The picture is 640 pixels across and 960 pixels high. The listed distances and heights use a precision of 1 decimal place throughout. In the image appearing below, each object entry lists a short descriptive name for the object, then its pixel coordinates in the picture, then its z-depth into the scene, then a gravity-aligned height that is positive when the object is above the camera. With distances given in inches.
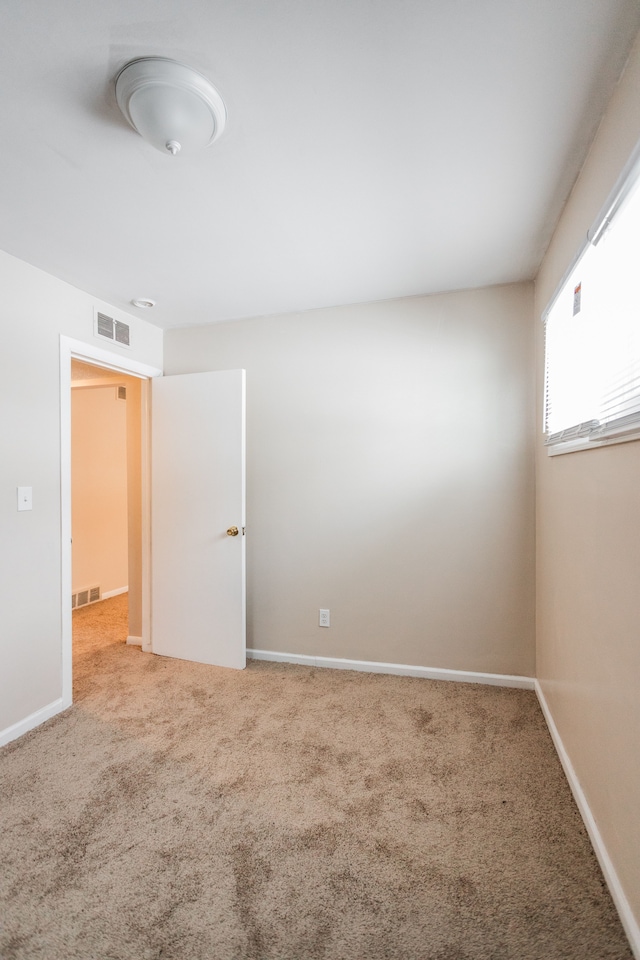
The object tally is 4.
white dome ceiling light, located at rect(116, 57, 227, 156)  50.1 +43.9
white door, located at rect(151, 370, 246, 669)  123.0 -9.2
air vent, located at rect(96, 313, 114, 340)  114.9 +39.7
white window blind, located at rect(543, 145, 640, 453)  49.9 +20.2
